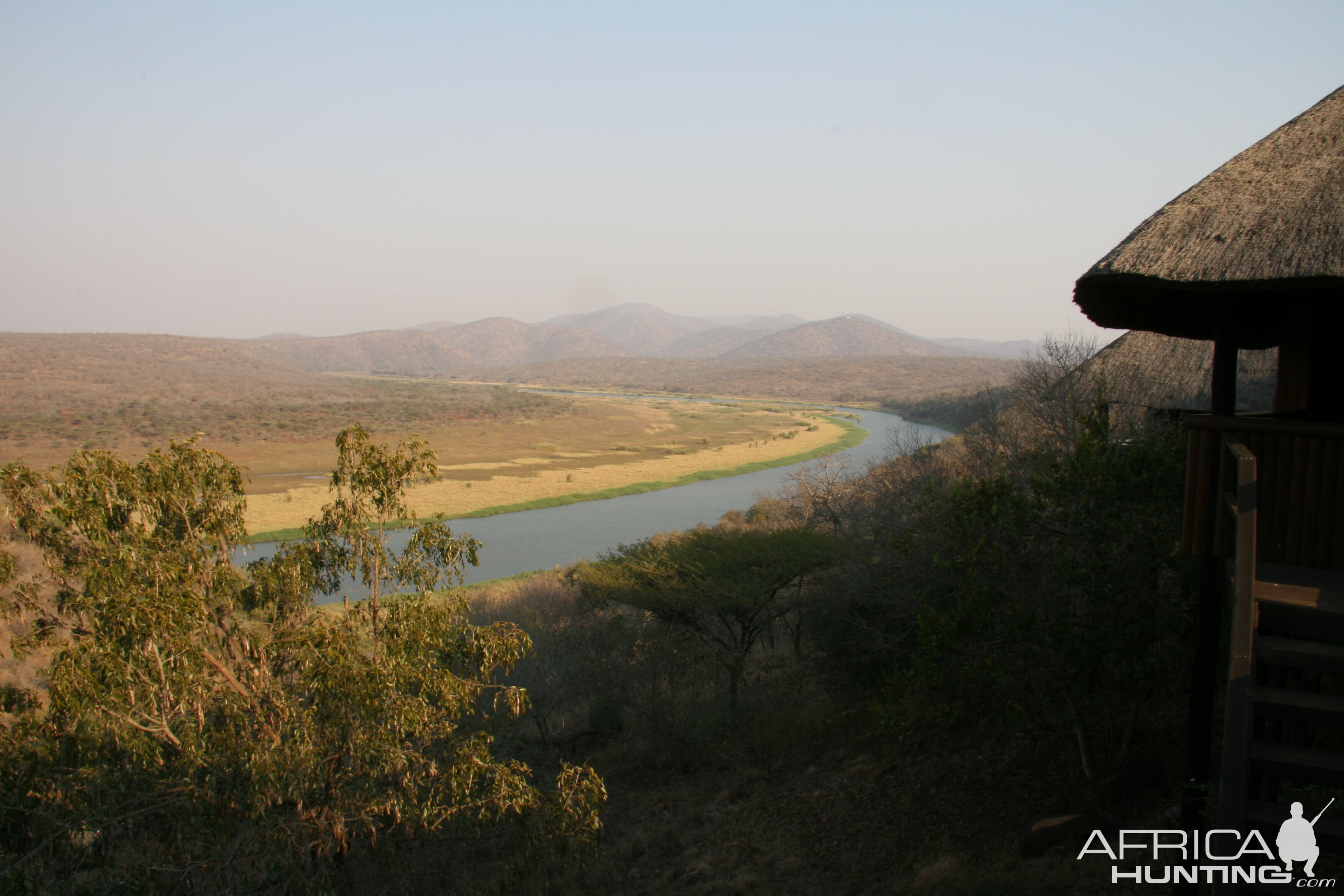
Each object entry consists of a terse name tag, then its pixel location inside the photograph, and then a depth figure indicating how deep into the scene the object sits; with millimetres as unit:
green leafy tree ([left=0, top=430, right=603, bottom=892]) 5910
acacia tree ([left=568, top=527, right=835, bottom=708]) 15086
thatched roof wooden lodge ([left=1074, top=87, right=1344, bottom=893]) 4312
